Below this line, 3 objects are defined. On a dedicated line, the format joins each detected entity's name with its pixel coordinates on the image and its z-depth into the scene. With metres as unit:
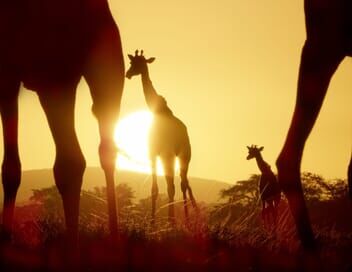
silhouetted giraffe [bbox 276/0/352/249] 8.37
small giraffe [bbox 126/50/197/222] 25.00
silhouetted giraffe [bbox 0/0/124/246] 8.41
